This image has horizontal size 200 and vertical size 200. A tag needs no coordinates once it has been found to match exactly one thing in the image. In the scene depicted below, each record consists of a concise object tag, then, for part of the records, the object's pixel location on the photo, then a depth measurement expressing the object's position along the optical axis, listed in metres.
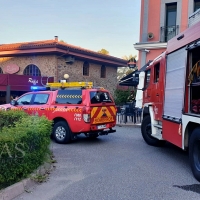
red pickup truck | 8.17
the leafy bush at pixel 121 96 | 16.97
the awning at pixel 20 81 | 16.40
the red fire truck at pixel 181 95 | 5.24
